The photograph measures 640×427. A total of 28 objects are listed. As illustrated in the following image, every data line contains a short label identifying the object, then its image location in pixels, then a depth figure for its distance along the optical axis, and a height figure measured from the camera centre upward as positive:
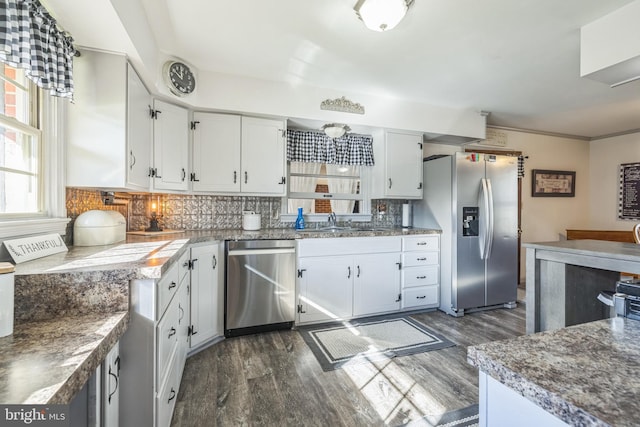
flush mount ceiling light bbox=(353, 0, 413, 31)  1.68 +1.20
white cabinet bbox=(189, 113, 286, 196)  2.75 +0.55
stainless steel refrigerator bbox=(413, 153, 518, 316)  3.19 -0.19
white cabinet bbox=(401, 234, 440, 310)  3.22 -0.69
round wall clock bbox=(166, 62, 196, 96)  2.38 +1.13
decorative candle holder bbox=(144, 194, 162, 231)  2.86 +0.03
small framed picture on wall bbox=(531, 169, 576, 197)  4.64 +0.48
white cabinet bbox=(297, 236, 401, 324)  2.80 -0.69
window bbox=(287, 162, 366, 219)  3.46 +0.28
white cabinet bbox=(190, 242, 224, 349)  2.28 -0.70
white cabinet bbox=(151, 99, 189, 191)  2.40 +0.56
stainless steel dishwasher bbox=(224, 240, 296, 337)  2.53 -0.69
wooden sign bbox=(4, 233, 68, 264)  1.22 -0.18
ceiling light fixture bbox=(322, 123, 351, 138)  2.94 +0.84
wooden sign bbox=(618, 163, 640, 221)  4.38 +0.32
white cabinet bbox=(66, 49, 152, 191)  1.80 +0.56
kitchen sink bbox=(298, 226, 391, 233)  3.43 -0.22
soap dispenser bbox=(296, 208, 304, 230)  3.31 -0.12
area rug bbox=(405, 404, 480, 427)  1.57 -1.16
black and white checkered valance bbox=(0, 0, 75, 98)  1.19 +0.75
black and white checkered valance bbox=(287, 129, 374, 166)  3.36 +0.77
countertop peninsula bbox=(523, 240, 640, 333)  1.73 -0.45
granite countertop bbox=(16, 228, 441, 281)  1.12 -0.23
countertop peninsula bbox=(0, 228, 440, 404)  0.66 -0.39
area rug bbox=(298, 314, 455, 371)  2.29 -1.16
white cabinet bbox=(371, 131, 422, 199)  3.45 +0.55
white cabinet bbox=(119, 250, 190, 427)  1.14 -0.60
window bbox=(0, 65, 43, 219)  1.42 +0.33
